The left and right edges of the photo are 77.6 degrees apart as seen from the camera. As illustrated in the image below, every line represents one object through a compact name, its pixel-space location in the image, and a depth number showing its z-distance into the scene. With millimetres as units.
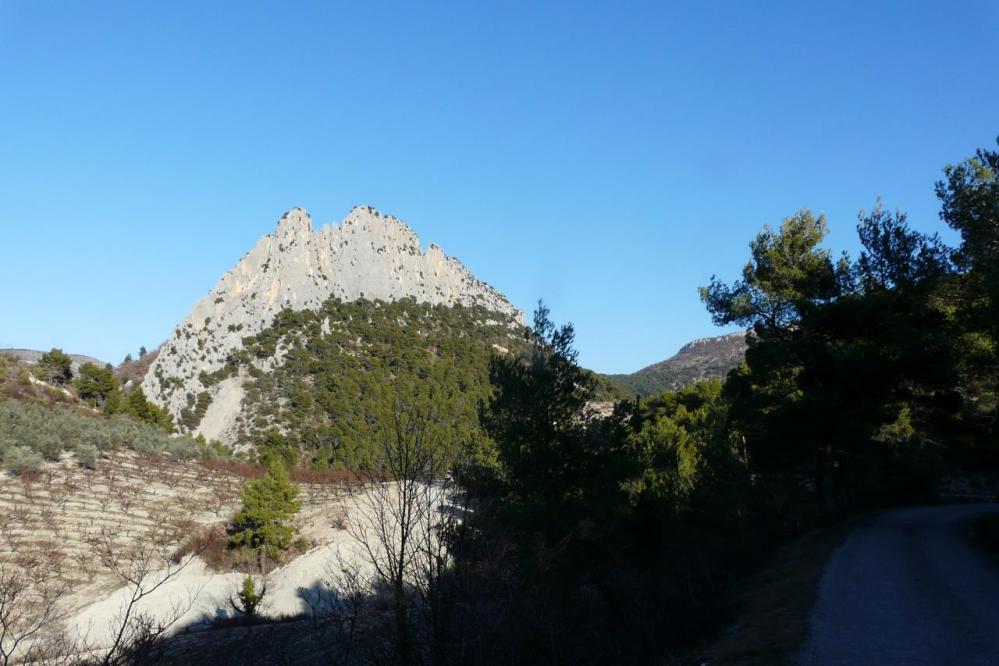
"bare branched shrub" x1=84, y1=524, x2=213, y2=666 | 27019
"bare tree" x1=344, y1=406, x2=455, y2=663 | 9219
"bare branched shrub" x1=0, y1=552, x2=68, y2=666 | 20656
